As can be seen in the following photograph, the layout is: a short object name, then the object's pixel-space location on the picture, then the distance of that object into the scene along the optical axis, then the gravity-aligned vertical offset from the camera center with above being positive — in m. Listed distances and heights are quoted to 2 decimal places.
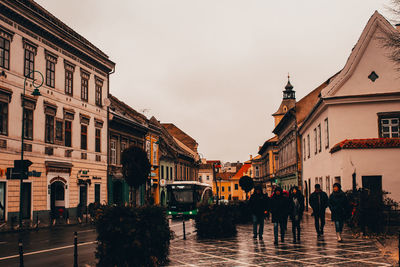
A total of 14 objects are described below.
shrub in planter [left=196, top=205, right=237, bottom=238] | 18.50 -1.39
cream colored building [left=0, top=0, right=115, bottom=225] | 27.80 +5.07
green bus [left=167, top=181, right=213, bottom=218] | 39.44 -1.01
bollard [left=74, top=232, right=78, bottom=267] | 10.23 -1.38
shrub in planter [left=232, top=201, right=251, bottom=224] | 27.94 -1.65
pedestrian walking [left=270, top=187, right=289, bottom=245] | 16.27 -0.74
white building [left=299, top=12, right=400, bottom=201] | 26.39 +4.50
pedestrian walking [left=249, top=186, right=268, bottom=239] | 17.89 -0.77
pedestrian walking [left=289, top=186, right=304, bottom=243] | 16.78 -0.85
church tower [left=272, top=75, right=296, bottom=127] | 99.88 +17.17
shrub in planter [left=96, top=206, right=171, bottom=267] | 10.48 -1.10
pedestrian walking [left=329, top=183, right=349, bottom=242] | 16.41 -0.81
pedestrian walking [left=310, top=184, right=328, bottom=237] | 18.16 -0.74
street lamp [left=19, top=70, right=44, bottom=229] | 25.26 +0.83
